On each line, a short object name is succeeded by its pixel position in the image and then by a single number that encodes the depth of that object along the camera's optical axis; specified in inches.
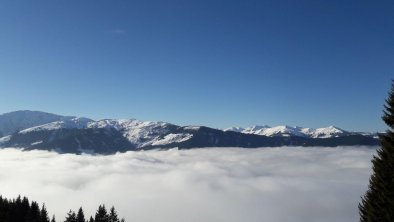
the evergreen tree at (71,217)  3912.6
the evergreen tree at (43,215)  3847.4
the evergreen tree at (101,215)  3986.2
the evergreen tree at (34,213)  3506.4
